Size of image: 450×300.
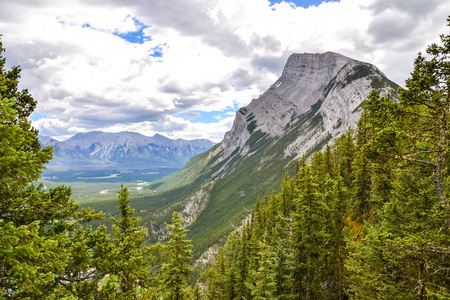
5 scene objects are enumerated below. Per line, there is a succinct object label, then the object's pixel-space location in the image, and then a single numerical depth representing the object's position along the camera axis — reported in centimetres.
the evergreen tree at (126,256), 1045
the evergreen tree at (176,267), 2155
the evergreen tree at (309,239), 2373
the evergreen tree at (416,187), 1020
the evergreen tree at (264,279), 2201
